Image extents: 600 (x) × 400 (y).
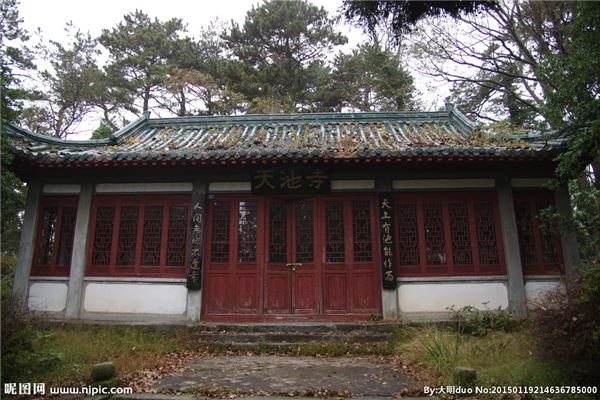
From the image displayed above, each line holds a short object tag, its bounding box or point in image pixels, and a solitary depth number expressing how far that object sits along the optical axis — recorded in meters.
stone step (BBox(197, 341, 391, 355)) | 6.29
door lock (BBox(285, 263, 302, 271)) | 7.66
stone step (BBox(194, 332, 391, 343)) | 6.64
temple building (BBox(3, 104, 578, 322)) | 7.32
